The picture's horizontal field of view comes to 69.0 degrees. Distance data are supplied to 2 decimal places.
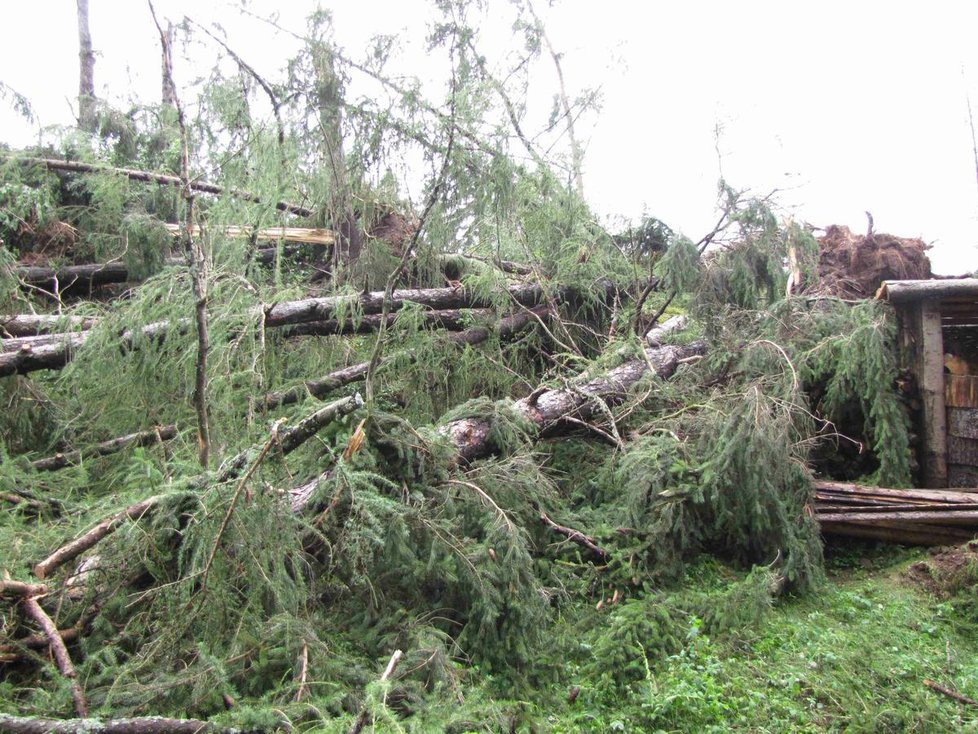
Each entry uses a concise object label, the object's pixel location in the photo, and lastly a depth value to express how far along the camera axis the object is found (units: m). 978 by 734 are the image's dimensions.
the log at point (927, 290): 4.99
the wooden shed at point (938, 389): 5.12
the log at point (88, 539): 3.08
